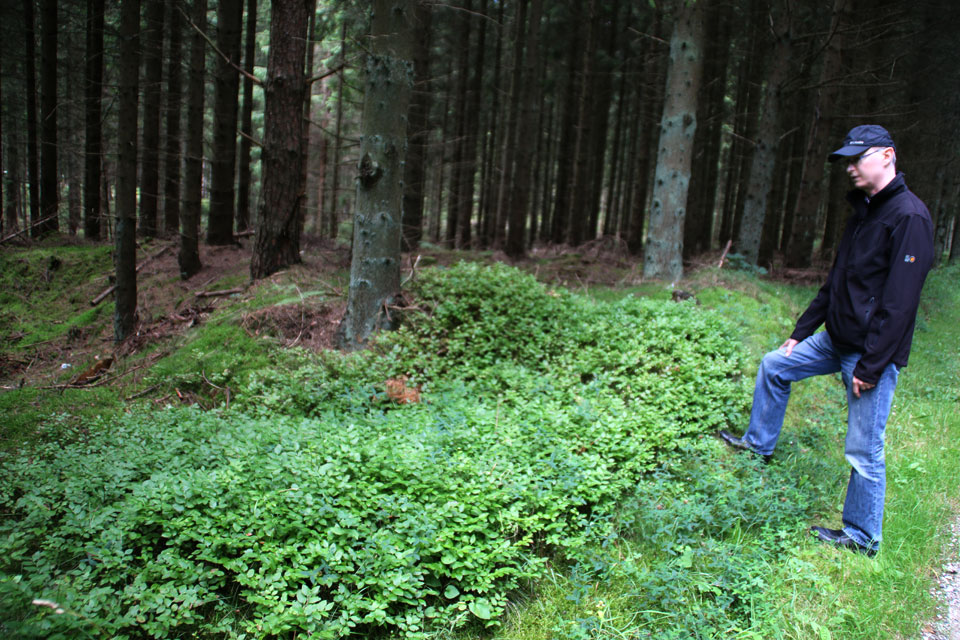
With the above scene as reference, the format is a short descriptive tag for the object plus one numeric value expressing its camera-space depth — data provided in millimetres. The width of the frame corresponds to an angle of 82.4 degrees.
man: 3422
